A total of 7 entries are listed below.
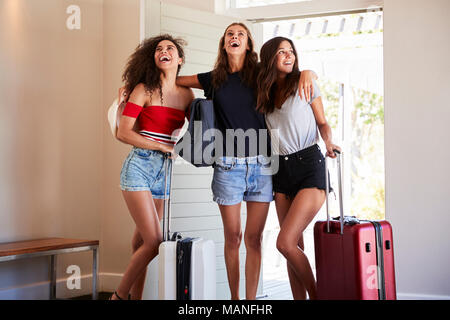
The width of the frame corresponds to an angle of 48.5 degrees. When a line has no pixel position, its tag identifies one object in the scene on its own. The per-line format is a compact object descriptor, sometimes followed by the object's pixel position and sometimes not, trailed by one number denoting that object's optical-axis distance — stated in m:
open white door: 3.81
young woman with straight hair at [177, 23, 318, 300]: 2.82
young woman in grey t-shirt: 2.75
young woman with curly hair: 2.84
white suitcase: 2.57
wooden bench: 3.13
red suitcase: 2.57
